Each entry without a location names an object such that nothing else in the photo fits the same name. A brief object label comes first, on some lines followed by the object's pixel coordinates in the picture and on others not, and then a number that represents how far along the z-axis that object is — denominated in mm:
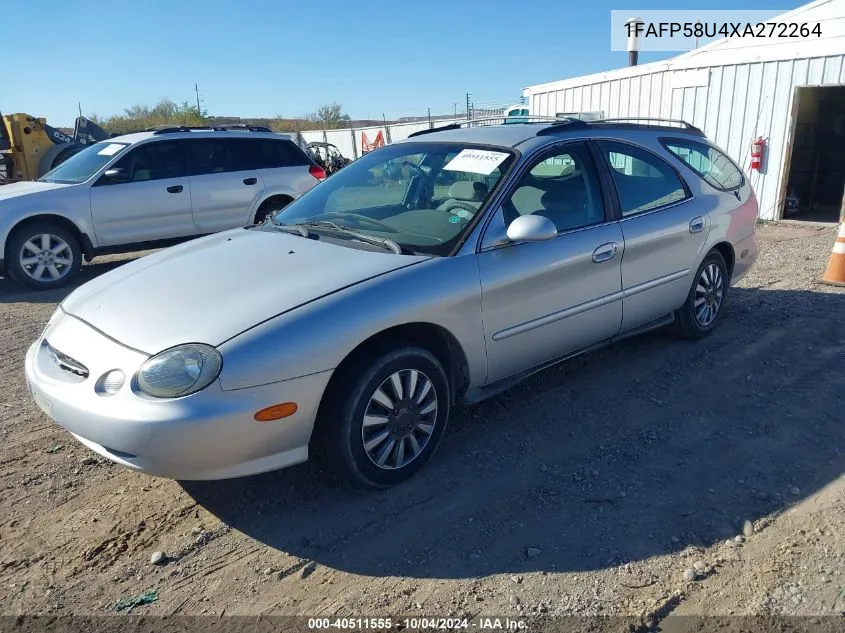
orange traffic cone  6930
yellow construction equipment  15594
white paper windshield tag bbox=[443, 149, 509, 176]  3902
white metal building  10695
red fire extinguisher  11539
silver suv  7750
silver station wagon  2783
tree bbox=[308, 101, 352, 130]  56812
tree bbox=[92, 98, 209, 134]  46219
